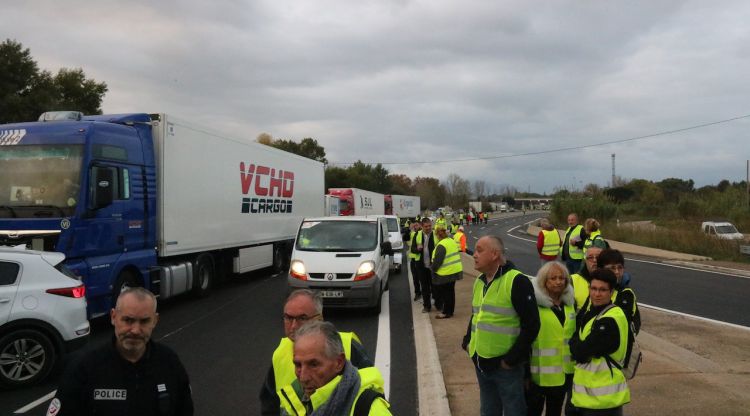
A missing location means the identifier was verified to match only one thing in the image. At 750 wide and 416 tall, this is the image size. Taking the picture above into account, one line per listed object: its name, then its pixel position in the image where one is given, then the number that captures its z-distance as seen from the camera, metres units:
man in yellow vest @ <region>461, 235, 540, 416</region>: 3.77
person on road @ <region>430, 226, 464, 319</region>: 9.42
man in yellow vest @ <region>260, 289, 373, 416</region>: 2.71
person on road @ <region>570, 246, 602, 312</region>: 4.60
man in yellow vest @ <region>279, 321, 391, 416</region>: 2.07
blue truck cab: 8.26
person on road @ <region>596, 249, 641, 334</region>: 3.76
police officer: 2.58
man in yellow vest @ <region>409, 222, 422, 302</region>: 11.30
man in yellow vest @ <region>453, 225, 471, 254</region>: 13.73
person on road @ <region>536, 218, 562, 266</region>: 11.91
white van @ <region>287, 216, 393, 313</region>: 9.84
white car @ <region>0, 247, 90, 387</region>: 6.02
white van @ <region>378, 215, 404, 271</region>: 17.70
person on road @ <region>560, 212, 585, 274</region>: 10.34
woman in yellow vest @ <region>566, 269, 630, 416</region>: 3.40
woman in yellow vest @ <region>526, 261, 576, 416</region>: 3.86
